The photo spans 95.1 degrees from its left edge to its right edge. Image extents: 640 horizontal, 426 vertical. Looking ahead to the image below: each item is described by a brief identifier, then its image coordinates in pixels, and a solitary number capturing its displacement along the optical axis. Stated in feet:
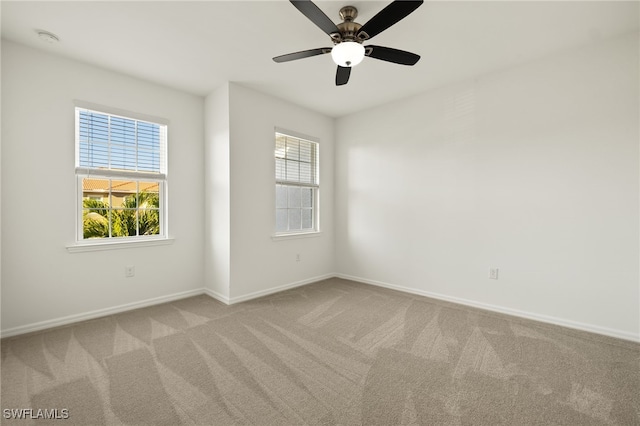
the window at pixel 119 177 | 10.02
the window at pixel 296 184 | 13.83
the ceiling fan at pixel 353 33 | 5.88
